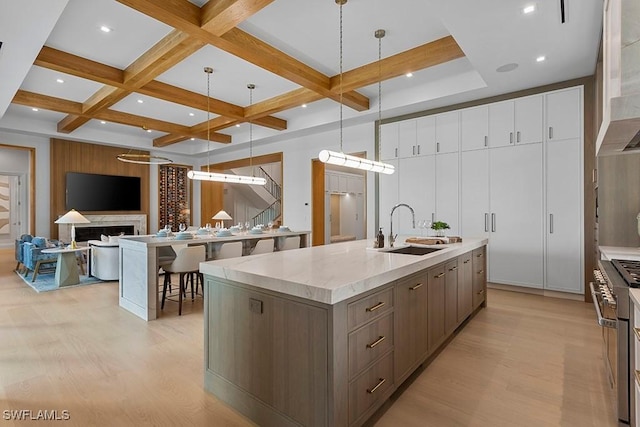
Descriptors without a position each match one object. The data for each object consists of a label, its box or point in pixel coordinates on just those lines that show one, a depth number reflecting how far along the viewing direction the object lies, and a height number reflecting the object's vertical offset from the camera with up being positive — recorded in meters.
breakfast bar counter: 3.80 -0.68
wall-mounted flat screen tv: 8.09 +0.54
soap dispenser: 3.15 -0.26
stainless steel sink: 3.20 -0.37
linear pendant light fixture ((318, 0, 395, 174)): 3.10 +0.52
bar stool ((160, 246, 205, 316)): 3.99 -0.59
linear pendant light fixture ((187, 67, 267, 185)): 4.95 +0.60
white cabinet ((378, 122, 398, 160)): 6.04 +1.30
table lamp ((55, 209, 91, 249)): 5.61 -0.09
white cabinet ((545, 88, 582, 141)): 4.39 +1.29
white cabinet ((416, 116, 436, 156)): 5.60 +1.30
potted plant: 3.88 -0.17
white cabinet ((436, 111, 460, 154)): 5.36 +1.30
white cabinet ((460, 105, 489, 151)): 5.09 +1.29
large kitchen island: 1.64 -0.68
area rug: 5.15 -1.13
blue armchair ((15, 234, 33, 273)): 6.32 -0.66
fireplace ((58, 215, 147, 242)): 8.00 -0.35
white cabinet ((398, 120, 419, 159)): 5.81 +1.28
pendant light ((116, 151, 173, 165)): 8.96 +1.47
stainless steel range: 1.79 -0.64
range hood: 1.47 +0.64
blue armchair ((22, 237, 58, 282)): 5.68 -0.73
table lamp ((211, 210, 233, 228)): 7.51 -0.07
